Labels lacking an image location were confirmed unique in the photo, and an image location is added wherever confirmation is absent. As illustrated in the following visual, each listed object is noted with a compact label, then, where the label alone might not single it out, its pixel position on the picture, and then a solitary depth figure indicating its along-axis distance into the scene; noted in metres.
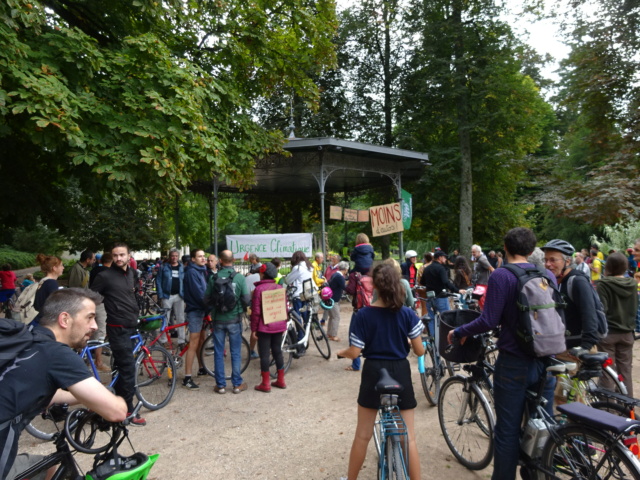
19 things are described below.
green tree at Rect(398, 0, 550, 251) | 17.83
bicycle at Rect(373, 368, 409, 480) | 2.63
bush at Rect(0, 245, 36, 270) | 24.29
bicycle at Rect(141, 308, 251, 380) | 5.31
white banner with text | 12.26
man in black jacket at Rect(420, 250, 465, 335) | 6.93
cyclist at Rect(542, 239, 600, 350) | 3.34
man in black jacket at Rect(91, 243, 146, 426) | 4.53
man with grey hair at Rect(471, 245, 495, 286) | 9.26
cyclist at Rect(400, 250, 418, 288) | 11.02
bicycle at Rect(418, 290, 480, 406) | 4.94
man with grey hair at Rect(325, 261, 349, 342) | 7.91
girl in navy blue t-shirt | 2.88
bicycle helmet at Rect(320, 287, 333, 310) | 7.35
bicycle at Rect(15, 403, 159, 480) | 1.98
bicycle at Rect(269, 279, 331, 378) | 6.69
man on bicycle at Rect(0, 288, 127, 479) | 1.69
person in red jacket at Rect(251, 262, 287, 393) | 5.73
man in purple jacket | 2.78
